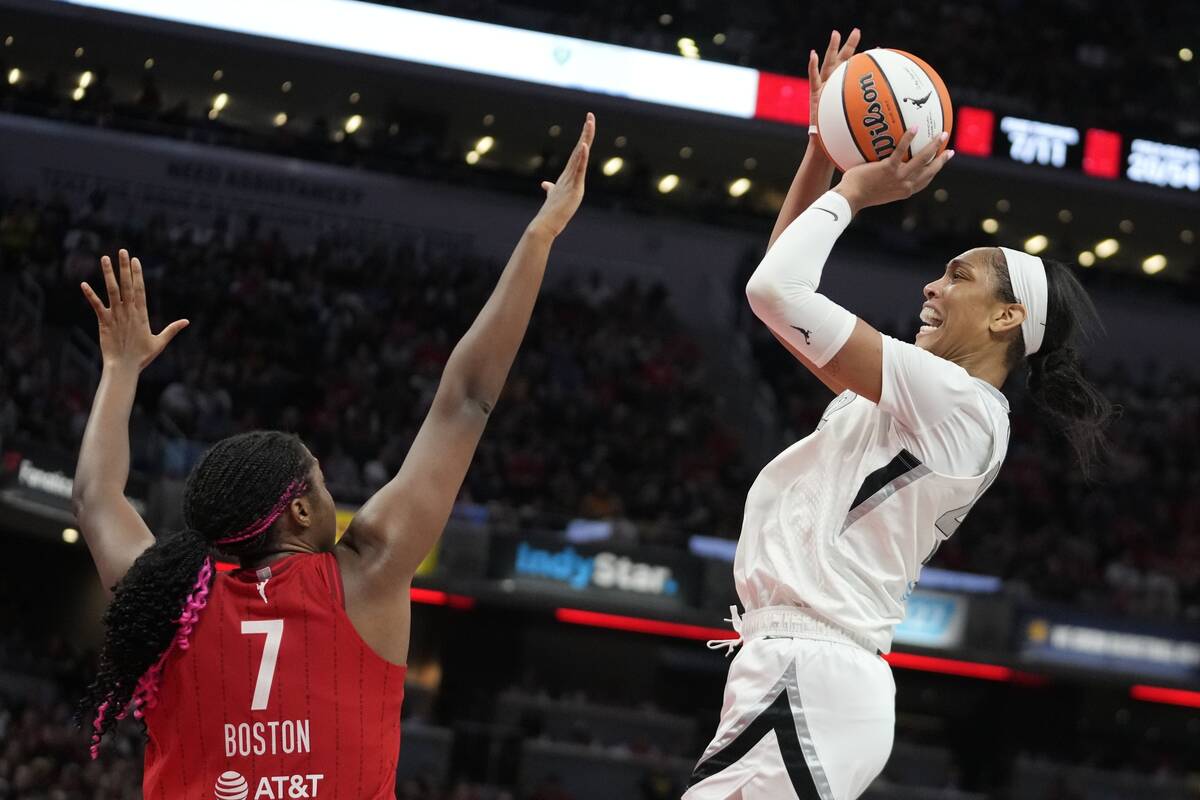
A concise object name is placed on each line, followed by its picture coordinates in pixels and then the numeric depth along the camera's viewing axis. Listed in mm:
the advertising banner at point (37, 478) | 16266
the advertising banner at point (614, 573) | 17422
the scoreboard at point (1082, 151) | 21359
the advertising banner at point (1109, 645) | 18328
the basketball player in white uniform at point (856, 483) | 3406
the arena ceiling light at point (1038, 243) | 26172
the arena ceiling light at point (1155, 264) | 27125
